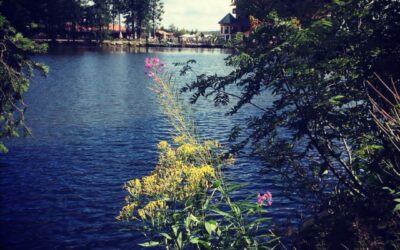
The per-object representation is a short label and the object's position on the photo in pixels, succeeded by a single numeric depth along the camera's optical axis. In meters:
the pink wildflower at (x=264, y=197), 6.68
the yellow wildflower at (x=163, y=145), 6.97
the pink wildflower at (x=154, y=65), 6.42
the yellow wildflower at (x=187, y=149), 6.62
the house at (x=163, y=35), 168.18
